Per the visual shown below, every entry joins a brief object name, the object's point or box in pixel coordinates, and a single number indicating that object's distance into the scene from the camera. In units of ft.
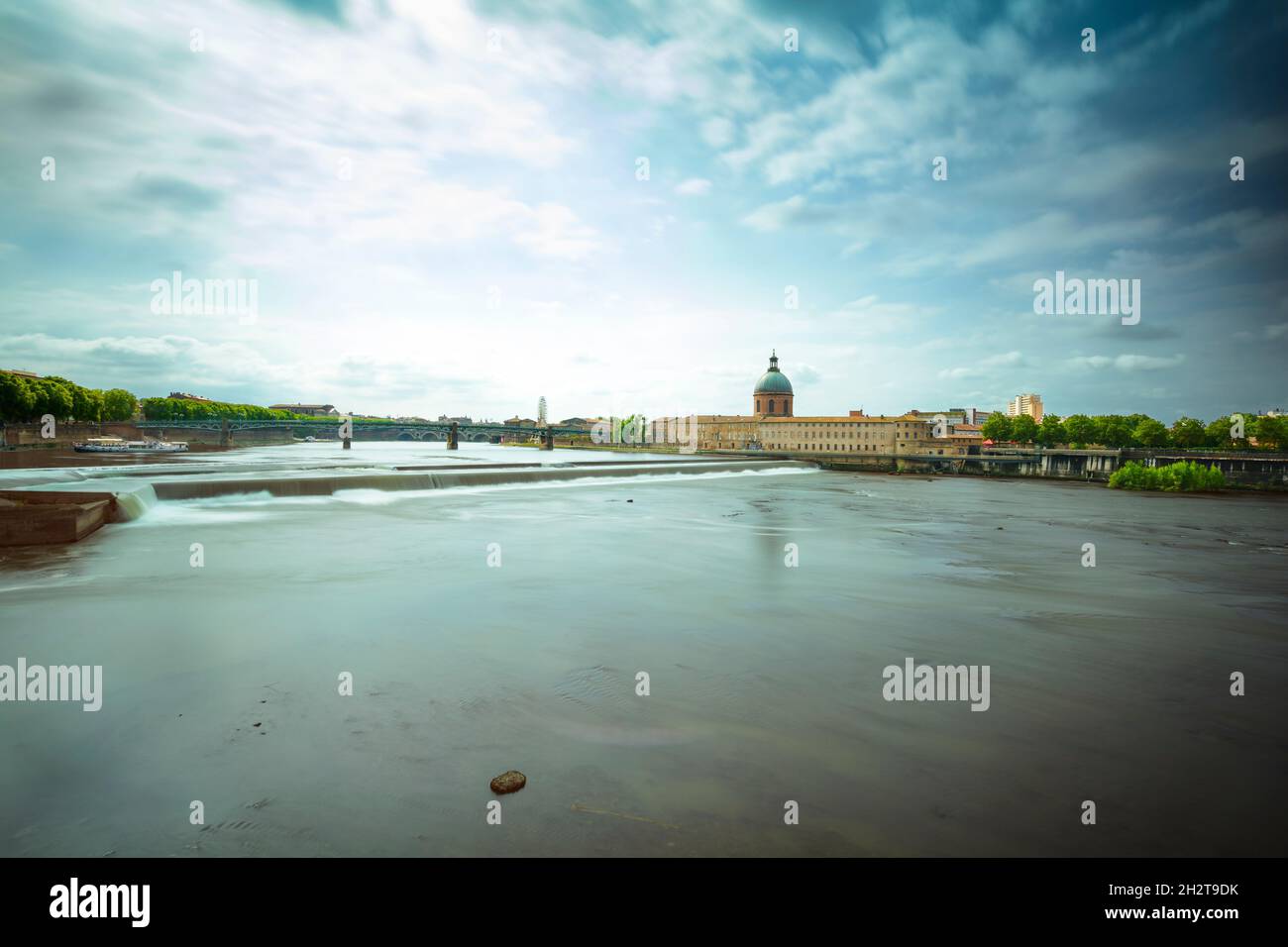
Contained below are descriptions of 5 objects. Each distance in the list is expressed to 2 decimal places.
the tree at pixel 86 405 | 282.77
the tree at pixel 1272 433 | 320.29
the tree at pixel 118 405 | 322.94
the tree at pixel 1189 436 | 341.62
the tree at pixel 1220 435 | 341.21
